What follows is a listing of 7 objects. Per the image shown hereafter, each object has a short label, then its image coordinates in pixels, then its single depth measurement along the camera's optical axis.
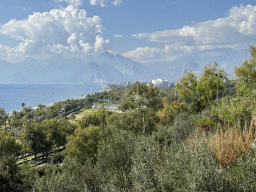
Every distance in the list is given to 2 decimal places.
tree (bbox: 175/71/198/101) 24.97
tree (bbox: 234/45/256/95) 19.31
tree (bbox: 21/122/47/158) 28.26
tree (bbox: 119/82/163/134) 16.83
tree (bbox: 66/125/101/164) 17.12
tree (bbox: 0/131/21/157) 23.91
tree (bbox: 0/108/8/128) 63.47
